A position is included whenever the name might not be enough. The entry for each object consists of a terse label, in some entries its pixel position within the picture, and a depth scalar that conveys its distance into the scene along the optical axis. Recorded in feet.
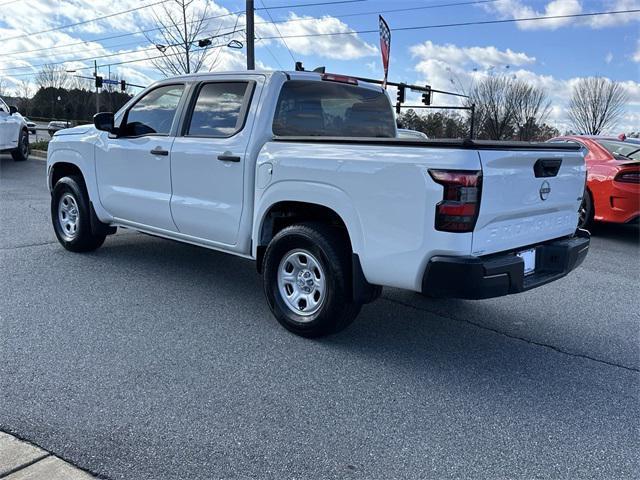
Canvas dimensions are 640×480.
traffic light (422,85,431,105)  105.70
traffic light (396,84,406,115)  87.35
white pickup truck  10.82
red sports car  25.70
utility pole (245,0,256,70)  58.39
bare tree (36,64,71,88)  265.54
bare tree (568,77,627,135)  142.10
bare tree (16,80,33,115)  247.91
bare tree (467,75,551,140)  147.84
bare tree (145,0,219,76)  73.78
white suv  47.28
